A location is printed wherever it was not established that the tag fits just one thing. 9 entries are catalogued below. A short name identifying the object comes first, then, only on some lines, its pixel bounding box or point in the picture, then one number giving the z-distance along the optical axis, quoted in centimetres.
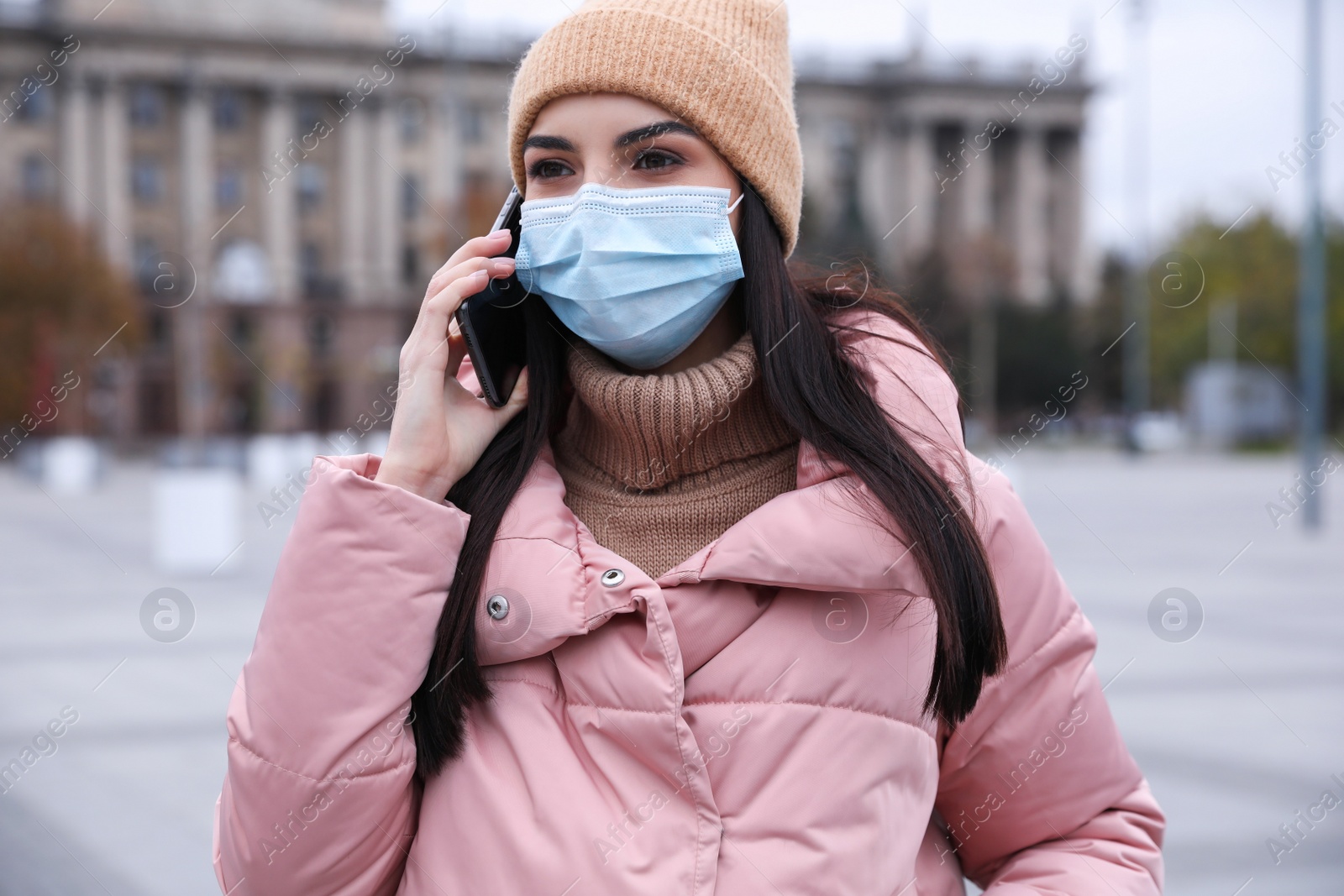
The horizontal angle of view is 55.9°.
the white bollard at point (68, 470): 2995
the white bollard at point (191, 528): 1303
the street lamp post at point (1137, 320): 3622
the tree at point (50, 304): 4197
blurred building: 5916
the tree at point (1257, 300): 4425
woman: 162
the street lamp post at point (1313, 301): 1576
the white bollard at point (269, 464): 2953
